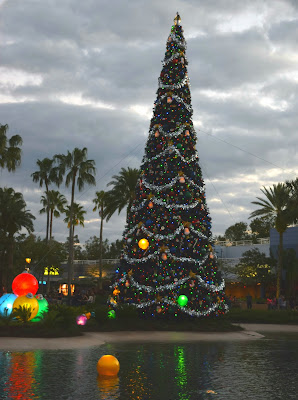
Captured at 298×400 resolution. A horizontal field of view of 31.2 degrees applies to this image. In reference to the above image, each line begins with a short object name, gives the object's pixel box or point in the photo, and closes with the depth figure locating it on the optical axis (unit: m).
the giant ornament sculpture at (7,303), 19.27
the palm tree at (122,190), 44.44
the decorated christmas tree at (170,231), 21.62
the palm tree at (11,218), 50.31
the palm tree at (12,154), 34.34
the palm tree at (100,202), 66.28
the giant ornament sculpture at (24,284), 20.44
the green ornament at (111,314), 20.97
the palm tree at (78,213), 73.18
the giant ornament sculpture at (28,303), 18.88
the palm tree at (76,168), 47.31
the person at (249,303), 36.93
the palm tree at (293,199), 42.53
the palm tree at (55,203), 66.72
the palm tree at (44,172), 58.09
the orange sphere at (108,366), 10.08
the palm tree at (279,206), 41.59
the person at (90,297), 31.11
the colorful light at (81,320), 20.16
